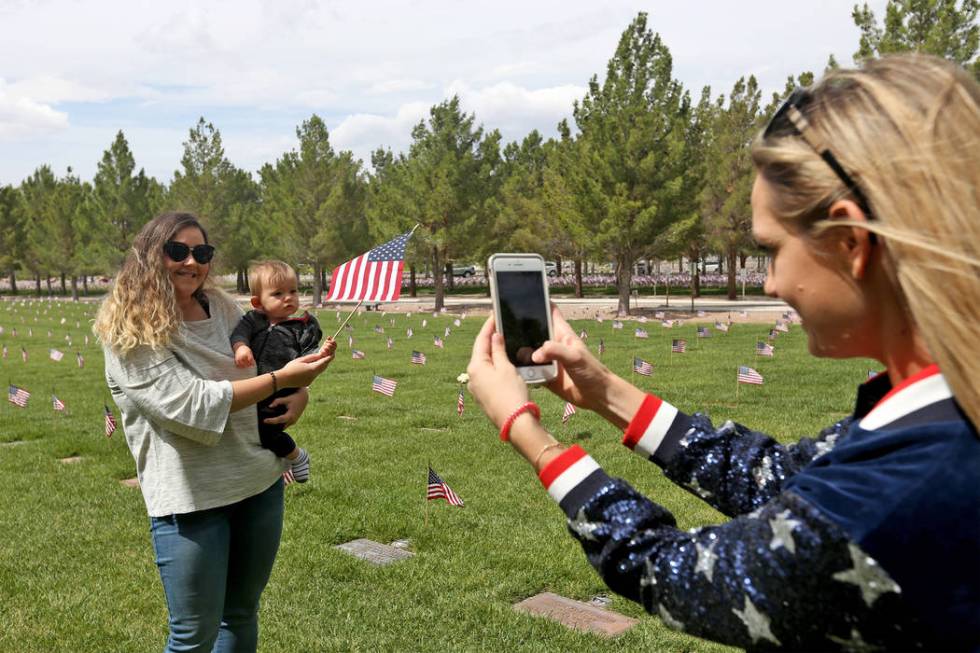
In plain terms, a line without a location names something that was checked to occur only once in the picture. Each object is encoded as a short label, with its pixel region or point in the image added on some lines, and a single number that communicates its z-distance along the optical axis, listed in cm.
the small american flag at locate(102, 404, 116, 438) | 803
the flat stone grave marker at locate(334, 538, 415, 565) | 538
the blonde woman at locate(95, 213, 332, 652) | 275
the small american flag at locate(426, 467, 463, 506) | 554
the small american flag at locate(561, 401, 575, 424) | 892
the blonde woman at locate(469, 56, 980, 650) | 104
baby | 323
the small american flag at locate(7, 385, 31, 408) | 1001
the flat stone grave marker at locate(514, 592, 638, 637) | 430
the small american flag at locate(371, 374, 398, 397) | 995
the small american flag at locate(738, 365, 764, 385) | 1047
